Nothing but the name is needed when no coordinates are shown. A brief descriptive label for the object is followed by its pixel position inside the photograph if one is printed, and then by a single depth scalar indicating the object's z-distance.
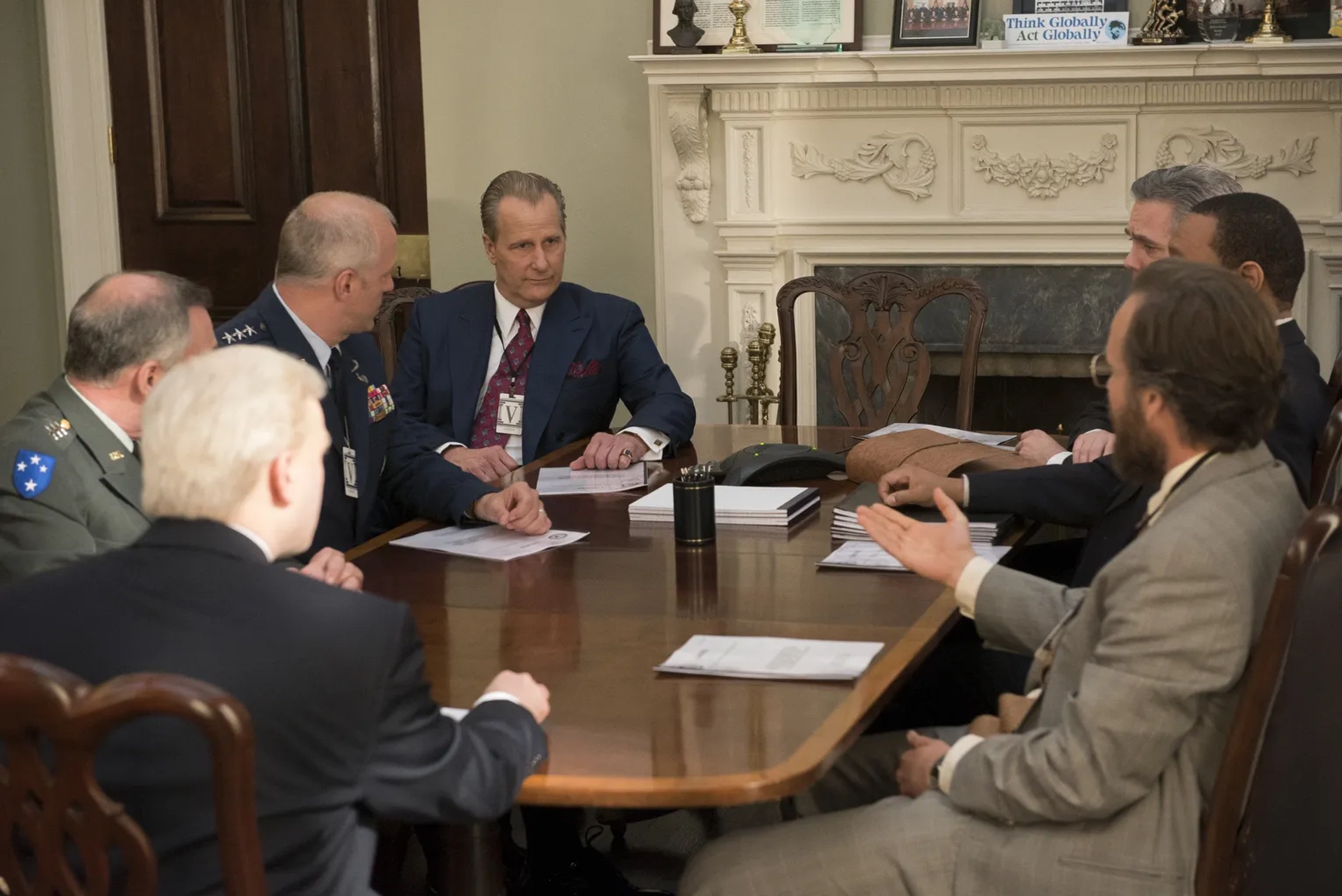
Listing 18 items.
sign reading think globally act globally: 4.36
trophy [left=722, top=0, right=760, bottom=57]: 4.60
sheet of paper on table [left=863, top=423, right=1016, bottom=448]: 3.29
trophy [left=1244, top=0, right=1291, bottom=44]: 4.22
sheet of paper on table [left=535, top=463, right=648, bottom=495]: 3.09
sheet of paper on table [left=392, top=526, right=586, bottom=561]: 2.59
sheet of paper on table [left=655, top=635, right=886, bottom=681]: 1.92
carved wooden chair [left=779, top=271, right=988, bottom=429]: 3.91
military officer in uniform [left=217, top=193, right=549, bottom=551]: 2.92
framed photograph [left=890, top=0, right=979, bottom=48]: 4.50
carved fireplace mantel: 4.37
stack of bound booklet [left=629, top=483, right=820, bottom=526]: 2.73
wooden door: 5.29
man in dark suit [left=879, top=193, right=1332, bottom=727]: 2.66
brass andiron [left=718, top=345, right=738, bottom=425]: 4.67
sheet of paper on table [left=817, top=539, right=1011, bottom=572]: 2.42
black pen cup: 2.57
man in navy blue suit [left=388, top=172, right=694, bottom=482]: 3.65
